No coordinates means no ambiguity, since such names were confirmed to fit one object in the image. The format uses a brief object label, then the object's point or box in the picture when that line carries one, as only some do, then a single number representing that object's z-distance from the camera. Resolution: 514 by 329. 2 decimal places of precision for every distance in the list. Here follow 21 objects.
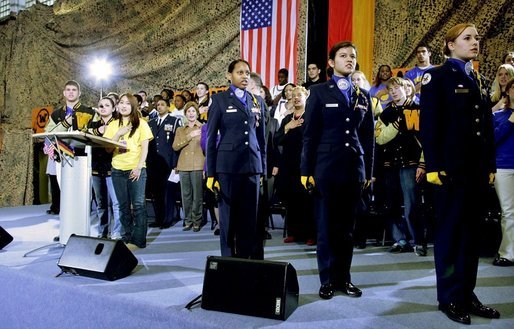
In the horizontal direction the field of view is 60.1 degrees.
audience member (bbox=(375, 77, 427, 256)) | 4.70
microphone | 5.43
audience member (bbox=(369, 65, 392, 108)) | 6.40
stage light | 10.91
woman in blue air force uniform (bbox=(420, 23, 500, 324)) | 2.75
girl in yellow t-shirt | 4.84
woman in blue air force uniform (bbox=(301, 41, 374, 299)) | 3.17
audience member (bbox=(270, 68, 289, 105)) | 7.77
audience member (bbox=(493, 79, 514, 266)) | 4.26
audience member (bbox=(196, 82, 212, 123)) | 6.95
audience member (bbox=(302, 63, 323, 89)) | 6.87
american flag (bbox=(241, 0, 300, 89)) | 8.07
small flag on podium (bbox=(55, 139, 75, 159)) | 4.35
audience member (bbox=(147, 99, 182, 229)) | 6.58
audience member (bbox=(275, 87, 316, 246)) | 5.28
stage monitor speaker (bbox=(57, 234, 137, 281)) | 3.44
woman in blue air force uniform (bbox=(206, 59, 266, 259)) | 3.62
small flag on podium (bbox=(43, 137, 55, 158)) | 4.39
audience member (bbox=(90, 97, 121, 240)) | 5.03
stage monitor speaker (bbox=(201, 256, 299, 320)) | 2.62
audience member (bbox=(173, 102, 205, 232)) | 6.20
